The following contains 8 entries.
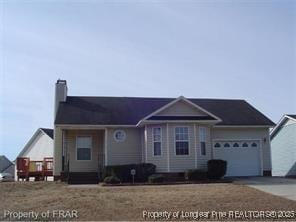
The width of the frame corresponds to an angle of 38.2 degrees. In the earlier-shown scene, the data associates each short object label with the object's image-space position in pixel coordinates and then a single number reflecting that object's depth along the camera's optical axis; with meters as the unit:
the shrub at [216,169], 24.33
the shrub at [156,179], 22.75
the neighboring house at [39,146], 46.56
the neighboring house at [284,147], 33.66
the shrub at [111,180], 23.11
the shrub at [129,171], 24.38
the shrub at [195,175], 23.81
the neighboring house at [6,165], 68.94
